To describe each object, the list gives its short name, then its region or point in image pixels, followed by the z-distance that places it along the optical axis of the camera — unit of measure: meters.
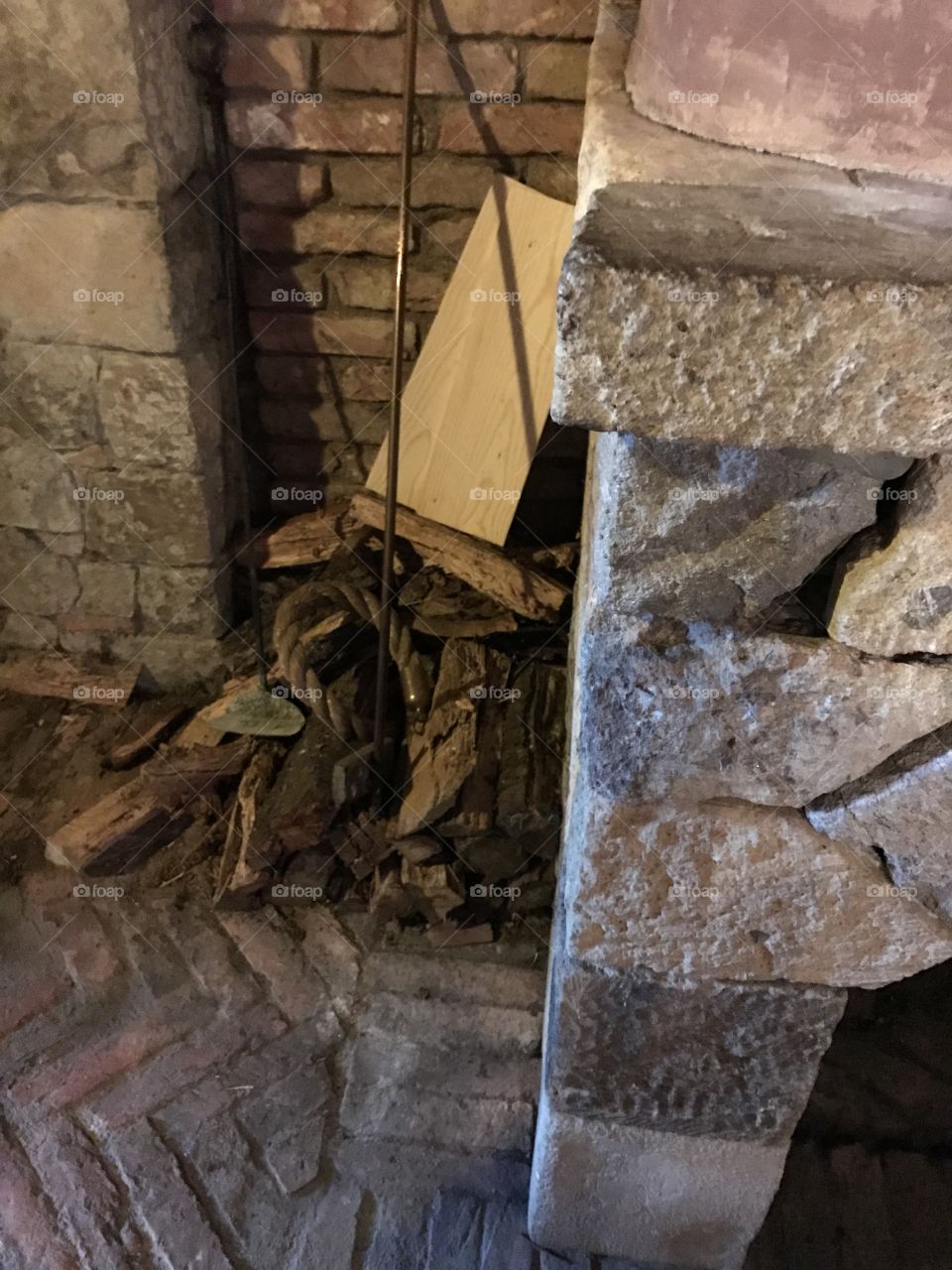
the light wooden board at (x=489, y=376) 2.54
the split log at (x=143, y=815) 2.67
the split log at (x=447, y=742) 2.46
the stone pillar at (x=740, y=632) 0.89
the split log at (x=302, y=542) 2.93
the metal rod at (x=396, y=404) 2.13
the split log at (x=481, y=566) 2.71
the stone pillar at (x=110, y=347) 2.18
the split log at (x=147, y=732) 2.90
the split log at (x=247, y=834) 2.58
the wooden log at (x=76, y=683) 3.04
